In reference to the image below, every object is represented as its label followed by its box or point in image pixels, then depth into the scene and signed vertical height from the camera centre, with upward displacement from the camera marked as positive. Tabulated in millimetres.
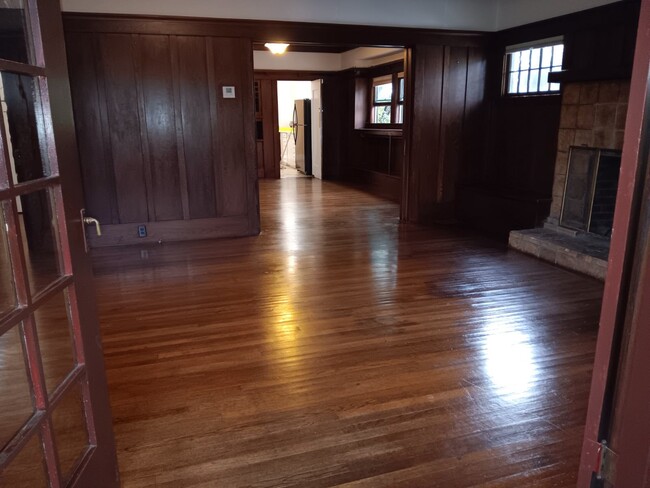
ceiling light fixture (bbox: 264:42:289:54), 8450 +1277
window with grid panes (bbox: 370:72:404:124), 8812 +430
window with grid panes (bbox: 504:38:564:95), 5570 +646
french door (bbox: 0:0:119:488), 1255 -405
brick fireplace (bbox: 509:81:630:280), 4562 -456
